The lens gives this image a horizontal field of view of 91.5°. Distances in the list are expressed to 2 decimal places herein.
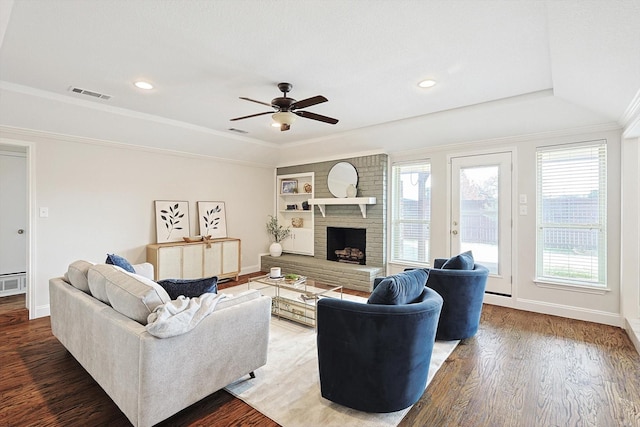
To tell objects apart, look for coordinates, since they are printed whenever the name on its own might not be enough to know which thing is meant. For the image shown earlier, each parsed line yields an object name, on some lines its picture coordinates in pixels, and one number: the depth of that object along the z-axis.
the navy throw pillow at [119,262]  2.74
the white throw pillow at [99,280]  2.20
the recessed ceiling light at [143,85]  3.11
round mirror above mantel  5.62
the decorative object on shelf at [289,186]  6.59
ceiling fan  3.01
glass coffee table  3.53
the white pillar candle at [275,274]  4.02
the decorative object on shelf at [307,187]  6.37
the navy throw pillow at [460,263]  3.19
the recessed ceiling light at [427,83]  3.06
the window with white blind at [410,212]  5.05
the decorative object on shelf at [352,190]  5.54
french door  4.29
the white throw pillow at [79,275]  2.50
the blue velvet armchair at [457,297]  3.06
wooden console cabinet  4.77
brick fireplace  5.25
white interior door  4.91
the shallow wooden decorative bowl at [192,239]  5.22
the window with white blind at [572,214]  3.69
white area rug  1.98
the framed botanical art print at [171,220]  5.04
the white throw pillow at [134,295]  1.87
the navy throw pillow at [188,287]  2.21
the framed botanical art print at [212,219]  5.57
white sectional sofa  1.72
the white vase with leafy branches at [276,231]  6.67
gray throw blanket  1.70
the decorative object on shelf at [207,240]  5.30
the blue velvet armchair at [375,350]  1.93
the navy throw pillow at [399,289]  2.02
